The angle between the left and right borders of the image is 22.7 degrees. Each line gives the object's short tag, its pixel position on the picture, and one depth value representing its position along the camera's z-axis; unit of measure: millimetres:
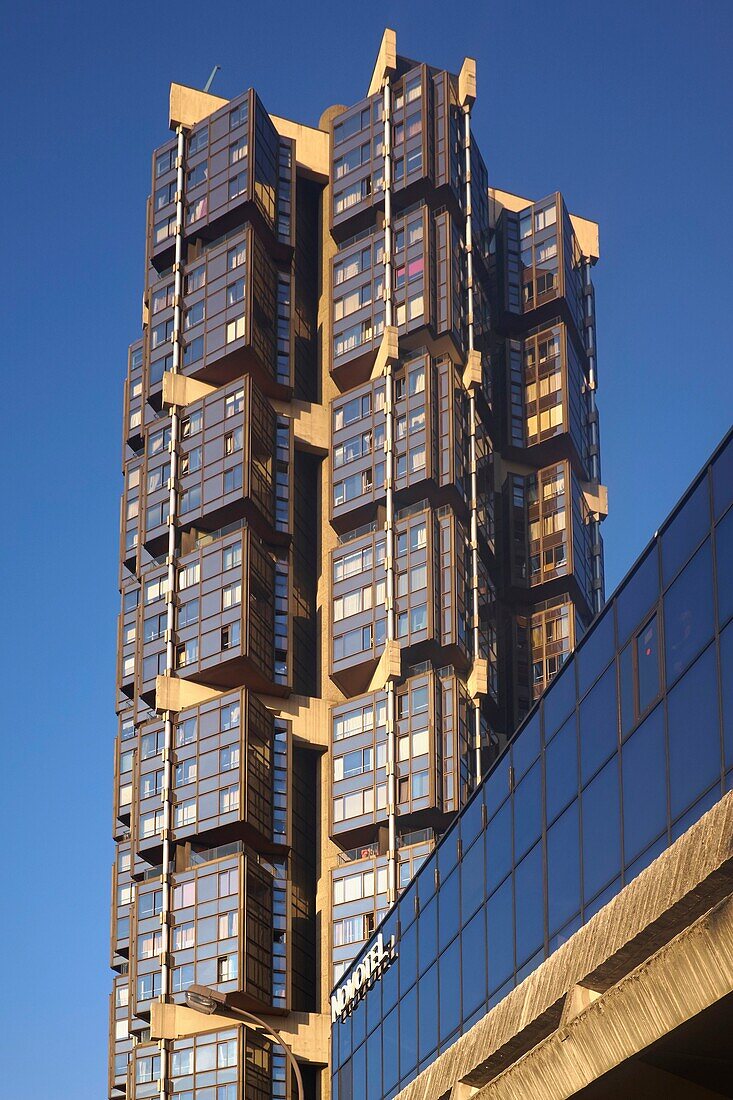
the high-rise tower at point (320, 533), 105312
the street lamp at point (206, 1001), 40675
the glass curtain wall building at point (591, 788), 28594
